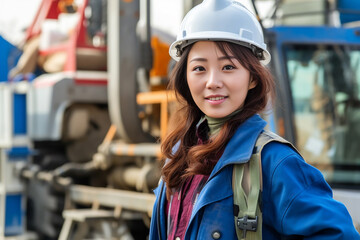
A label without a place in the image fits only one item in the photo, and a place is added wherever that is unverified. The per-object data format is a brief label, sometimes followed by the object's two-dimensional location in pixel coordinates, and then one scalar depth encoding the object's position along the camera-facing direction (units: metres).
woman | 1.41
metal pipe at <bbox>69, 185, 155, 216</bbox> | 4.82
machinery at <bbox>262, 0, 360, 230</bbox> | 4.29
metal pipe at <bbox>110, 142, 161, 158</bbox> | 4.91
